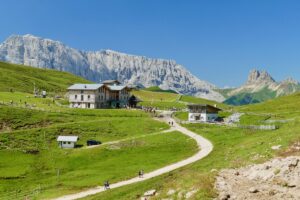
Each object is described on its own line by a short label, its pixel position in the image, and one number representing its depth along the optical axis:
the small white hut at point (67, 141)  68.72
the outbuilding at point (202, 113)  85.16
